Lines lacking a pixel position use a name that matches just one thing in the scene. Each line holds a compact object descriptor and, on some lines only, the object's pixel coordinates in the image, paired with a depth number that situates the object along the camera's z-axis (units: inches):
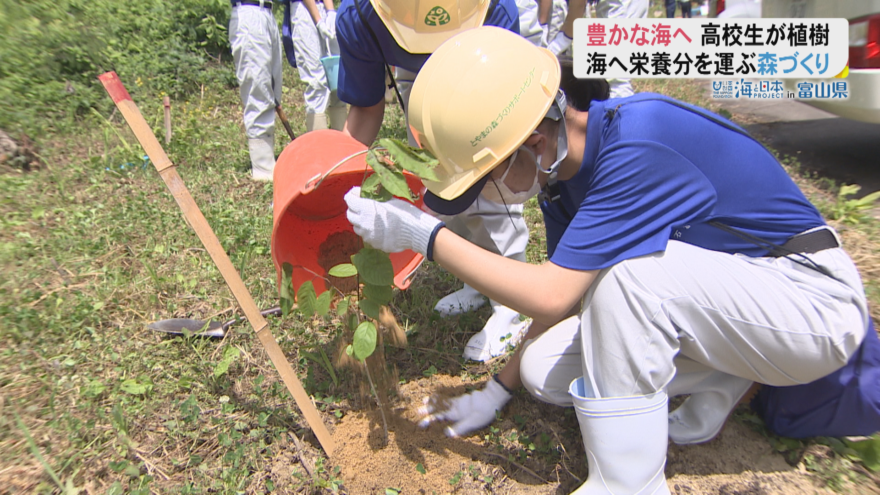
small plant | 52.5
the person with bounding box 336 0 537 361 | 73.7
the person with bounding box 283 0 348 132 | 168.4
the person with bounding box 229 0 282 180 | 145.2
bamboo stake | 48.2
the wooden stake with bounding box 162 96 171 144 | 167.5
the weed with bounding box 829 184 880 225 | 108.1
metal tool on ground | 87.0
